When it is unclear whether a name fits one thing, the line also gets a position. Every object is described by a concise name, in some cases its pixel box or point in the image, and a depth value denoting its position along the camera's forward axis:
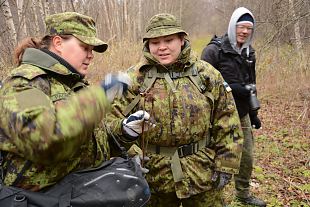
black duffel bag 1.49
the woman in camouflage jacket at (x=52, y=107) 1.36
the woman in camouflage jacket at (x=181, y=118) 2.46
